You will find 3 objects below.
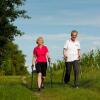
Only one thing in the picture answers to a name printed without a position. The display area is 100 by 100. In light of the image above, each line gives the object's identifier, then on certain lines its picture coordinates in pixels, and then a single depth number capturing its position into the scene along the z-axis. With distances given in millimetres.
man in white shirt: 13616
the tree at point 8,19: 31140
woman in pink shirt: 13248
